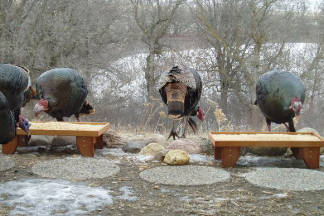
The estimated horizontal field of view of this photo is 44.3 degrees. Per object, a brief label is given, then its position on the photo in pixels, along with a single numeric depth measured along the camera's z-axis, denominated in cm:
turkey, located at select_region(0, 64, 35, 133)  393
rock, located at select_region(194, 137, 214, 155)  508
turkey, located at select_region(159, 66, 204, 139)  455
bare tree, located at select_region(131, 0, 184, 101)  1268
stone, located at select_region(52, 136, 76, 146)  535
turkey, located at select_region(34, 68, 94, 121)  527
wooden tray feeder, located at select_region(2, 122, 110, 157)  472
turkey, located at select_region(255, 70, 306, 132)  462
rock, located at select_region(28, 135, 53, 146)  536
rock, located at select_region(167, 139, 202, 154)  494
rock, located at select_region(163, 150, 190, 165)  437
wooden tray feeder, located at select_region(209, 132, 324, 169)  431
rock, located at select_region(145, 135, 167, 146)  544
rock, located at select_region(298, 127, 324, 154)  508
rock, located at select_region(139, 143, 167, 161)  466
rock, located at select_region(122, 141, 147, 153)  523
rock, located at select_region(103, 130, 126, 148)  547
